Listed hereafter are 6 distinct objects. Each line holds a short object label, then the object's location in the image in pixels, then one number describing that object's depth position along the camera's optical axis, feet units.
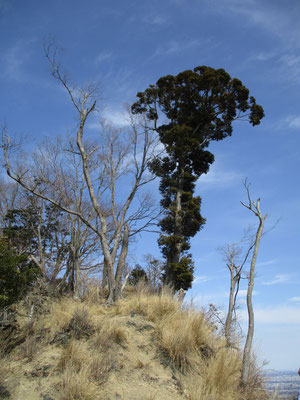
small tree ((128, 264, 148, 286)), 47.24
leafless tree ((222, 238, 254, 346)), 50.14
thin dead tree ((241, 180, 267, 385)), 22.91
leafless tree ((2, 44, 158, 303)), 37.19
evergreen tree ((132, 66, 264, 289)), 48.60
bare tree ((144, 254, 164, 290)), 46.38
